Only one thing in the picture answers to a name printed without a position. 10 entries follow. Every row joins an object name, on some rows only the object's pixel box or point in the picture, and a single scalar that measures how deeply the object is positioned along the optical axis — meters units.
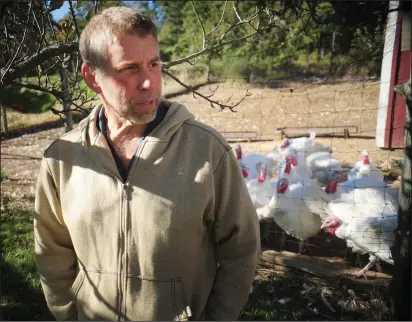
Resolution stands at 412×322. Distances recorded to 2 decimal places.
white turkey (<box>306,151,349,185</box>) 6.04
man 1.53
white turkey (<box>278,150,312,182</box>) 5.46
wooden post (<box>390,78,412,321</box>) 2.44
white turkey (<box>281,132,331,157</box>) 6.87
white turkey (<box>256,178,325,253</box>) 4.62
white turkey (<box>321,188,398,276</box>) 3.89
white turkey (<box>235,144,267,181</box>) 5.73
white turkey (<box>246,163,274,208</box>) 5.02
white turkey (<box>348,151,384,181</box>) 5.49
